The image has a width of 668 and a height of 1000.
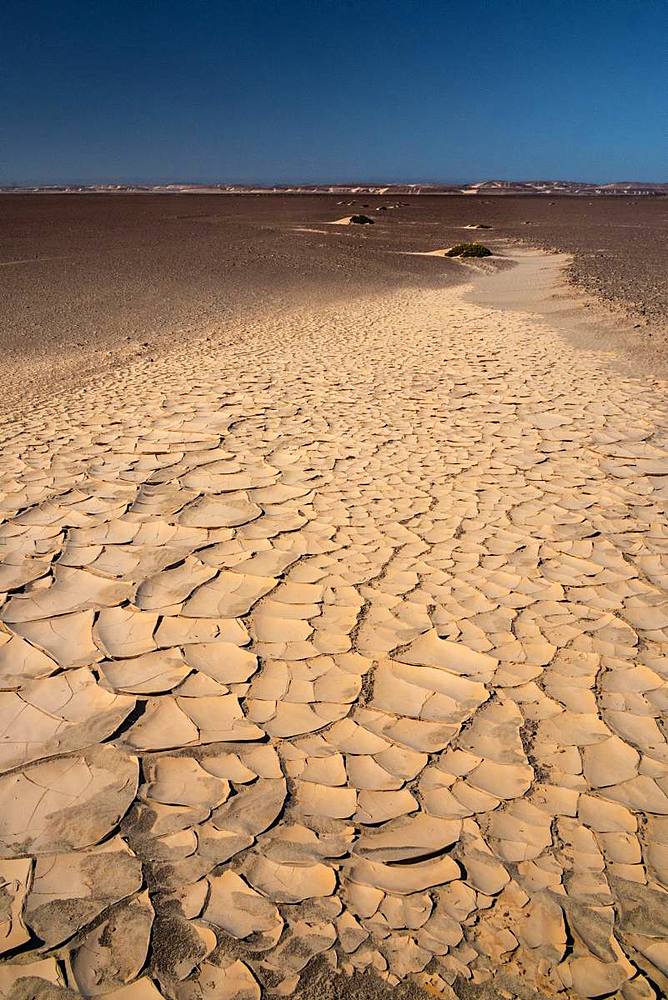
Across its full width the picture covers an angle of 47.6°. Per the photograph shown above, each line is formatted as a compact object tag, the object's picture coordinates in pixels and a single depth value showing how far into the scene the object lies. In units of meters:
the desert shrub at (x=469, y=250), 17.44
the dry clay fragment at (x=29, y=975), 1.50
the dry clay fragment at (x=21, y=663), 2.45
